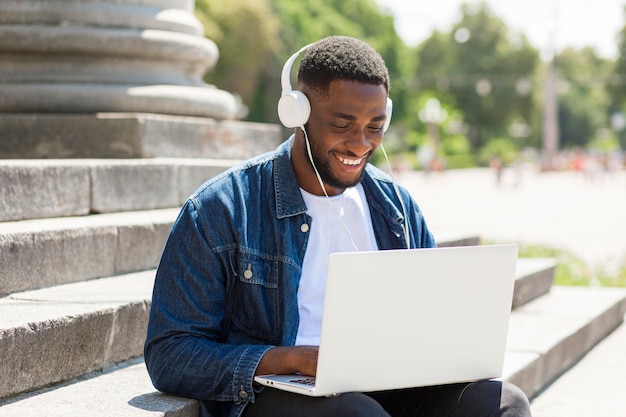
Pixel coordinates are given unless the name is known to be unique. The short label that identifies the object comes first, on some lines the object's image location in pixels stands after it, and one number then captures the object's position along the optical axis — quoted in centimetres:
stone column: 556
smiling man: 276
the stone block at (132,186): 493
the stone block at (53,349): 306
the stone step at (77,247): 382
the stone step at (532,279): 627
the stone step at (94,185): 440
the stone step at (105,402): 285
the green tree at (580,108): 11134
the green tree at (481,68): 7938
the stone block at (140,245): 442
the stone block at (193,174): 557
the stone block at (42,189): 435
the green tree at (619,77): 6430
